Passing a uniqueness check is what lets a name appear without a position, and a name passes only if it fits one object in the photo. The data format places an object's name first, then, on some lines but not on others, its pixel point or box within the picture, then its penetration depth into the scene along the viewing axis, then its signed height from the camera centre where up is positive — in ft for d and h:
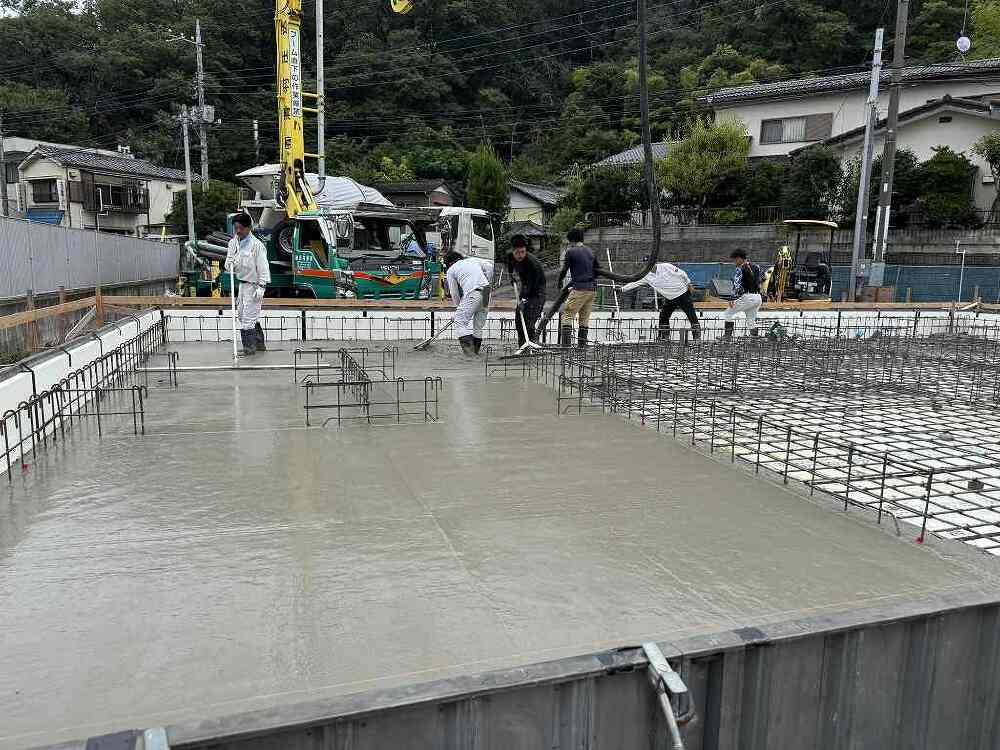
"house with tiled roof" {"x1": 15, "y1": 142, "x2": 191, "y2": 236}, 99.81 +10.77
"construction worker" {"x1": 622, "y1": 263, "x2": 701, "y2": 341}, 32.58 -0.45
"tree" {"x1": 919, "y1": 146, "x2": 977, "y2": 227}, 67.00 +8.69
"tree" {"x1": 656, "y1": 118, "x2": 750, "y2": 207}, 80.28 +13.01
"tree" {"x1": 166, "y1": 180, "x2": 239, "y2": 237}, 95.04 +7.99
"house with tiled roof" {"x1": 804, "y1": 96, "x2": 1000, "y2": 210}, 69.82 +15.17
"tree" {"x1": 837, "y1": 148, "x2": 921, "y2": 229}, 69.46 +8.77
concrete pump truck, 43.34 +2.47
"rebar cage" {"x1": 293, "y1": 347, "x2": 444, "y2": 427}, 19.17 -3.72
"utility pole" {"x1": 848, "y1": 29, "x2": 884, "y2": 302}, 49.75 +7.32
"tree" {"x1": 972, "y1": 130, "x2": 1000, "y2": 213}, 65.51 +11.96
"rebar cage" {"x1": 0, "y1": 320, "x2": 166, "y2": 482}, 14.74 -3.43
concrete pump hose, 20.80 +4.06
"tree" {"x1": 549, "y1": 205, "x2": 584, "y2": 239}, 91.76 +7.11
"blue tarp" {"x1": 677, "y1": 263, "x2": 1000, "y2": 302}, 57.77 +0.07
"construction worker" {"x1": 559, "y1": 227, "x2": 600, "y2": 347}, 30.35 -0.23
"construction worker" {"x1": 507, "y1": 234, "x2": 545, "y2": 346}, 29.84 -0.32
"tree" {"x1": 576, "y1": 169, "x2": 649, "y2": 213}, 86.38 +10.19
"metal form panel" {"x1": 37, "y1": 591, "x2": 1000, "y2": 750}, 5.55 -3.58
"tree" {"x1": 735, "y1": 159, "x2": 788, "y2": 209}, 77.66 +9.99
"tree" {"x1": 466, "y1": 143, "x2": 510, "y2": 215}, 102.06 +12.41
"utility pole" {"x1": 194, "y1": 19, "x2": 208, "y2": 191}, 85.30 +19.13
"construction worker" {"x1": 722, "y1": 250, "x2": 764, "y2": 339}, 33.37 -0.69
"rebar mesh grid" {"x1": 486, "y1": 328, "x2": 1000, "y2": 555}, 13.68 -3.65
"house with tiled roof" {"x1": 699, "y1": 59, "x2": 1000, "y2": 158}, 77.51 +20.67
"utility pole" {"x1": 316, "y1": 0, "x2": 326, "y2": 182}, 61.31 +16.16
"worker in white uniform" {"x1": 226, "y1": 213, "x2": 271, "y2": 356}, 28.78 -0.17
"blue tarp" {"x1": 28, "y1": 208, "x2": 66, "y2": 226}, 98.12 +6.90
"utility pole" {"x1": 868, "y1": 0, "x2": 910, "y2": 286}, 47.44 +7.69
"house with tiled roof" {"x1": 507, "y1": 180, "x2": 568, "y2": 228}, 114.83 +11.26
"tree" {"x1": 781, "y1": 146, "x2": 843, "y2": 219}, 73.72 +9.71
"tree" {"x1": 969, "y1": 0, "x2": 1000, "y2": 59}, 95.24 +34.43
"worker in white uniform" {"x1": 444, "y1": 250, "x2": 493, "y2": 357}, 29.25 -0.80
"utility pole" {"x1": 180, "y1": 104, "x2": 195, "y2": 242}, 76.74 +10.84
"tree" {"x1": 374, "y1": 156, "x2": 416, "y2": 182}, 115.85 +15.75
